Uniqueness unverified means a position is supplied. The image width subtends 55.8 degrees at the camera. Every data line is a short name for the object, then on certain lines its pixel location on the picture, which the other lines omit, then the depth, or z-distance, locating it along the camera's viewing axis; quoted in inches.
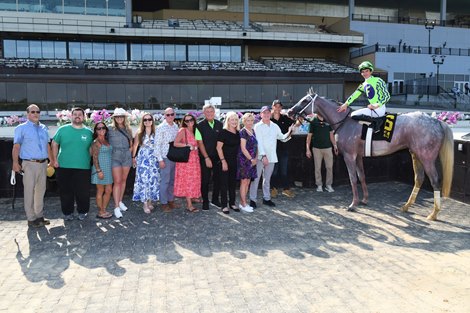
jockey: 346.3
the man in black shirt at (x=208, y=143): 335.0
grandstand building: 1647.4
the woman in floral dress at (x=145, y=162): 331.3
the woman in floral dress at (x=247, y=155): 341.1
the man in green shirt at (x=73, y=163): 308.5
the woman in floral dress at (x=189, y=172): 336.8
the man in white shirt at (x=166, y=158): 328.5
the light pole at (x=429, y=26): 2124.0
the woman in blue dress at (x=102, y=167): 316.2
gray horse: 328.2
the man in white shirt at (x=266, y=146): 354.9
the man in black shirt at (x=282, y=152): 388.5
